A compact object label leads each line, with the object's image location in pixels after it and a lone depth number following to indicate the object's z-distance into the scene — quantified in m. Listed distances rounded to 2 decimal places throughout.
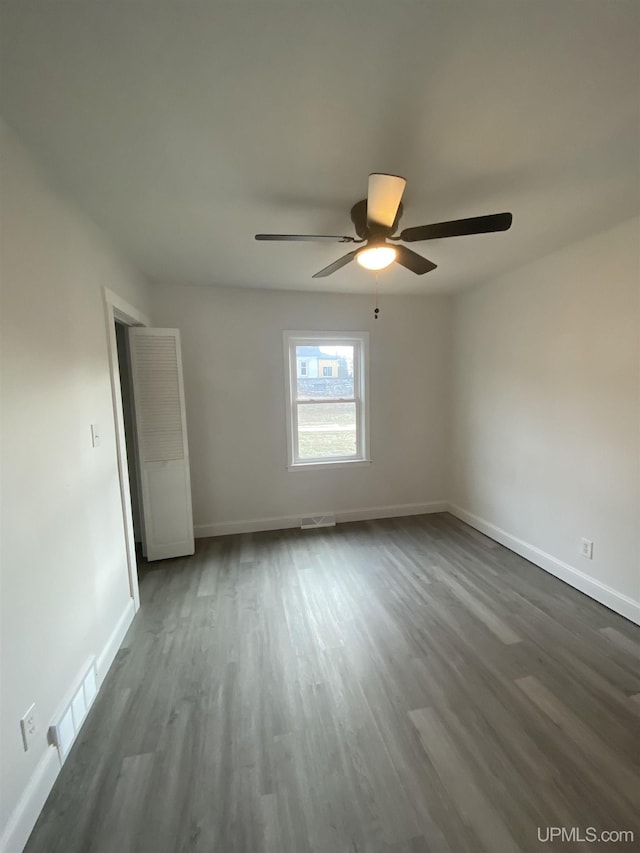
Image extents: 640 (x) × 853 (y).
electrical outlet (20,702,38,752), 1.25
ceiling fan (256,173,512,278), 1.46
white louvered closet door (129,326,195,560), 2.96
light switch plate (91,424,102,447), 1.95
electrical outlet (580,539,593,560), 2.53
